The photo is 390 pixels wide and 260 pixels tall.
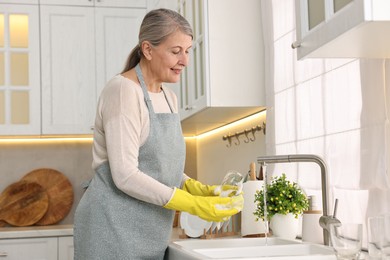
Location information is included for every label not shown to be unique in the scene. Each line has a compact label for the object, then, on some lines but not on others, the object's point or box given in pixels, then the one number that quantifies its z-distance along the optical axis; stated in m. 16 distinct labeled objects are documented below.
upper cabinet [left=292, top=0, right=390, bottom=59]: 1.36
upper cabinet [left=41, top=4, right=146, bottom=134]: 4.29
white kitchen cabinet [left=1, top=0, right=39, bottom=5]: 4.26
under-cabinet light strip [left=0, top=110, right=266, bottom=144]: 4.48
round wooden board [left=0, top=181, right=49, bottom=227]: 4.38
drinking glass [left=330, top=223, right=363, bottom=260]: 1.53
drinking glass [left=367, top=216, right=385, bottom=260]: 1.44
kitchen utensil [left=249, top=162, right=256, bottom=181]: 2.74
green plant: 2.40
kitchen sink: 2.07
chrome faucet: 2.09
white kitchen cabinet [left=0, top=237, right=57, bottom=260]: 3.94
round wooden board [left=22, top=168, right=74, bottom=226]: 4.50
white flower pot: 2.45
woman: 2.04
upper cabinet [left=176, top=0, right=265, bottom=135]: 2.98
